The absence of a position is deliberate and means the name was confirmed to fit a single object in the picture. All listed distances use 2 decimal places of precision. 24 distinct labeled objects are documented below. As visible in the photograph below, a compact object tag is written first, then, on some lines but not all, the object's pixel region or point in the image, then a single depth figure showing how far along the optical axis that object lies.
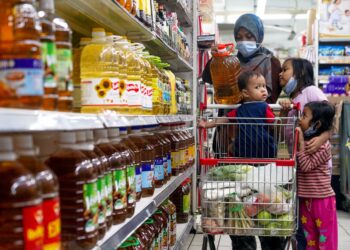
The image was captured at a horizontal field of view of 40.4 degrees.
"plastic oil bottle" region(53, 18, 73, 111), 1.47
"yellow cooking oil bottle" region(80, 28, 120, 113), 1.91
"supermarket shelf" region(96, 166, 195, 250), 1.79
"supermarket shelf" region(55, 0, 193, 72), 2.23
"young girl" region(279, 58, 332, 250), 3.74
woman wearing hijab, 3.87
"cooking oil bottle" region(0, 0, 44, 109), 1.21
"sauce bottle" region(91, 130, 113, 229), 1.82
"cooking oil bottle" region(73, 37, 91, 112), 2.10
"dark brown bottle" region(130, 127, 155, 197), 2.71
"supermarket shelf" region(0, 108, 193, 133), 1.04
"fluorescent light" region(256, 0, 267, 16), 11.41
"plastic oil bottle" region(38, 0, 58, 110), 1.35
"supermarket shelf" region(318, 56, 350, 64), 7.52
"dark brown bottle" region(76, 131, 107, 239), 1.73
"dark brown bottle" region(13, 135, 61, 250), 1.31
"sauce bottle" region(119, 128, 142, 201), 2.49
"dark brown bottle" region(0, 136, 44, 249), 1.19
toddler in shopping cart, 3.09
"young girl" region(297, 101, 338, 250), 3.45
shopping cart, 2.82
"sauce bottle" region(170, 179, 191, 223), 4.52
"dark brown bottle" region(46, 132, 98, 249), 1.60
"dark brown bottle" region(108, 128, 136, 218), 2.18
